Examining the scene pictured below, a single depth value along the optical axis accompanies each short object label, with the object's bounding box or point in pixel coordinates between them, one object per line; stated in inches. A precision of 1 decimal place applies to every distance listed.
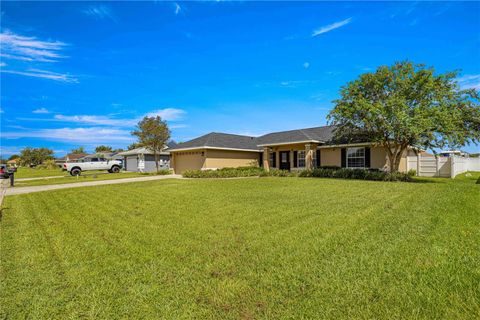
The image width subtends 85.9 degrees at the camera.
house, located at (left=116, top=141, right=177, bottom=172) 1384.1
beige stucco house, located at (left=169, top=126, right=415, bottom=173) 787.4
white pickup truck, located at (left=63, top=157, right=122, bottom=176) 1046.4
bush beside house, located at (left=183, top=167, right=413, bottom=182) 639.1
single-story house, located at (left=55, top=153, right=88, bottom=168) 2953.7
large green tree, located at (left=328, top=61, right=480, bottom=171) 558.3
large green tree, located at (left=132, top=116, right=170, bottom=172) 1135.6
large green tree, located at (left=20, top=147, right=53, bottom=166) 2997.0
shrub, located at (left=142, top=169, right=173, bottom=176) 1055.6
